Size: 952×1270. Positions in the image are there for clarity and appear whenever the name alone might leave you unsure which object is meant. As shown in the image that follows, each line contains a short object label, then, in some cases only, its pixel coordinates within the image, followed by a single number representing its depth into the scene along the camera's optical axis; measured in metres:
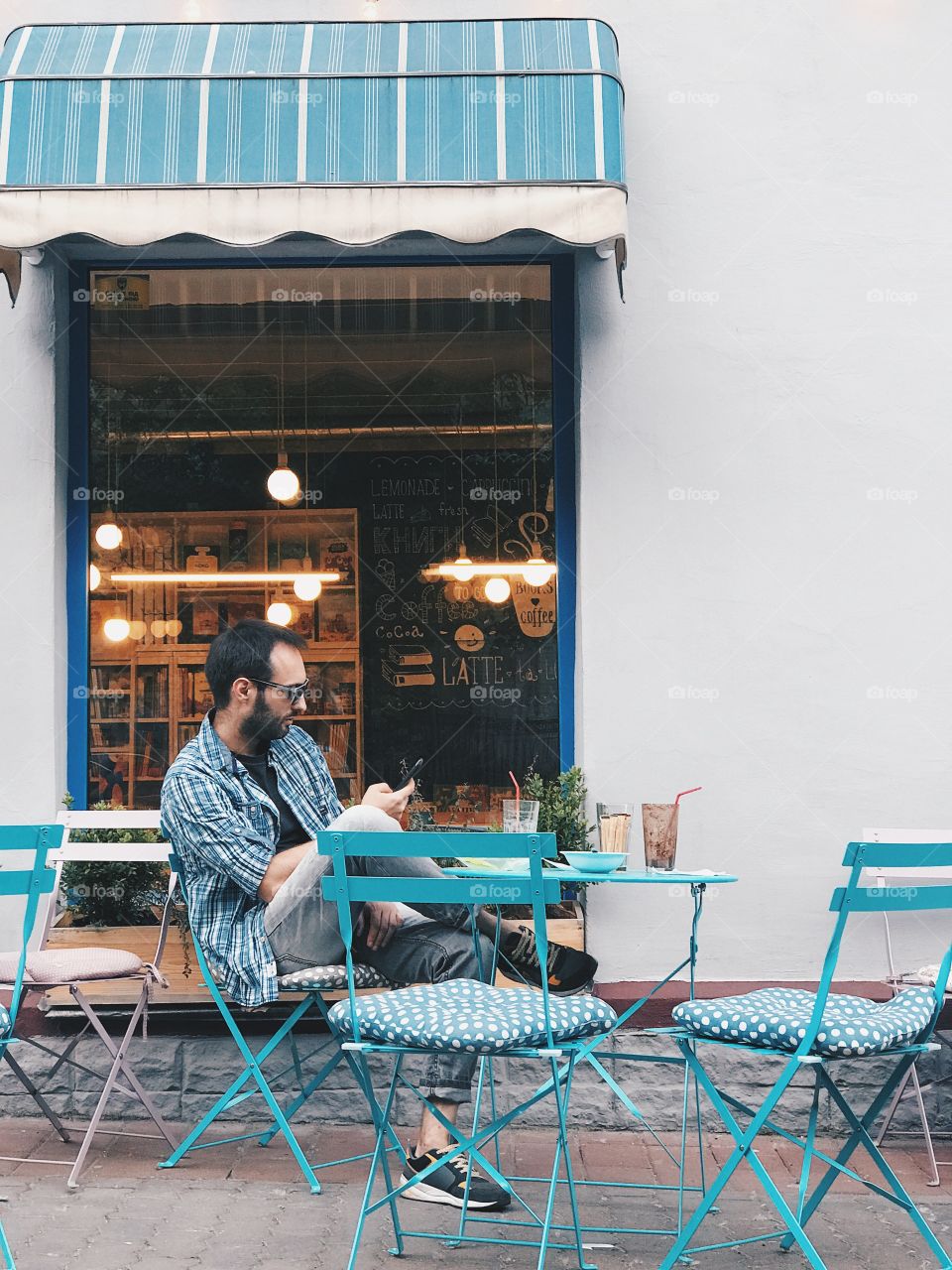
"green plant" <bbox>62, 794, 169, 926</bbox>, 5.26
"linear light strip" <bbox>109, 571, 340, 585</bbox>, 6.37
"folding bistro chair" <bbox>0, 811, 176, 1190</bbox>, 4.36
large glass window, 5.95
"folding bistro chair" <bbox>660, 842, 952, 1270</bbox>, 3.27
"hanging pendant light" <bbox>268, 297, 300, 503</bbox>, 6.57
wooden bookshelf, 5.96
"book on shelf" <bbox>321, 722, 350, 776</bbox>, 6.32
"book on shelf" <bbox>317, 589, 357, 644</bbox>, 6.45
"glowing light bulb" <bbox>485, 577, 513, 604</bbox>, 6.15
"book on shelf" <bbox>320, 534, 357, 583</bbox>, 6.47
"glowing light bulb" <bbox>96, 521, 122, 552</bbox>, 5.93
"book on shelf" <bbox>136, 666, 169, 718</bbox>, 6.12
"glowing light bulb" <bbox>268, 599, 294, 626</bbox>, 6.50
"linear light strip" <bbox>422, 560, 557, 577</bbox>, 6.05
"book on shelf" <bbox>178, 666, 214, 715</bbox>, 6.28
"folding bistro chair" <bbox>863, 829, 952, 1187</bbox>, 4.62
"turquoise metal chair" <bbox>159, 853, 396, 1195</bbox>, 4.17
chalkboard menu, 5.97
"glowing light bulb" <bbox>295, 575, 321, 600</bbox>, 6.54
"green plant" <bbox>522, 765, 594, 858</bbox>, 5.31
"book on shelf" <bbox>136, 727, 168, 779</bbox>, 5.96
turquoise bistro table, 3.79
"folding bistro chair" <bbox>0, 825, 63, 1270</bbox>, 3.40
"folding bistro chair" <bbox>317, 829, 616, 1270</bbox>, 3.30
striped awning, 4.85
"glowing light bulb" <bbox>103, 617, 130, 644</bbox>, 5.96
